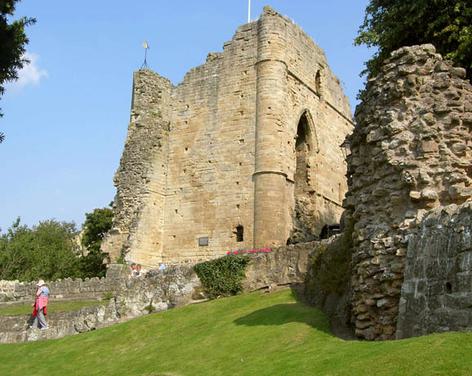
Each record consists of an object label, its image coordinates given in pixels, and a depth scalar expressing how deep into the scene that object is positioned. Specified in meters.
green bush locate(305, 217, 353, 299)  10.91
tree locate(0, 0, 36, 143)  13.06
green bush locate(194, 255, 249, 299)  15.70
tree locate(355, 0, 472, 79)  15.09
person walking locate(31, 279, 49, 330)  17.62
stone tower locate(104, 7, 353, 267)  27.73
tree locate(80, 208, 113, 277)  40.38
